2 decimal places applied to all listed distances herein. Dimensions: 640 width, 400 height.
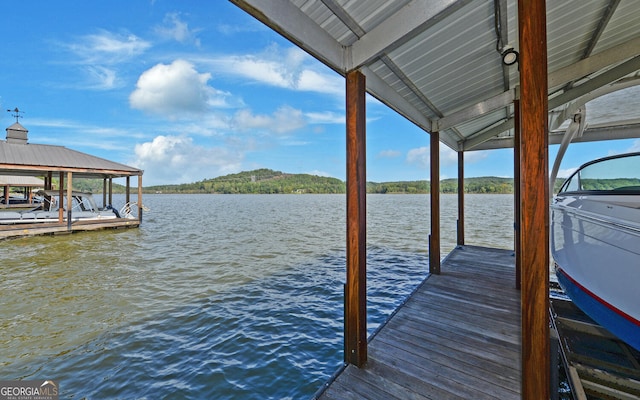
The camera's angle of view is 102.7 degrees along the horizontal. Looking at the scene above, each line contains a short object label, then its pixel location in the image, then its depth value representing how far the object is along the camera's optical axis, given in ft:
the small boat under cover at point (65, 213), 38.99
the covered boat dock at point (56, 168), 35.81
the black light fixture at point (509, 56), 9.04
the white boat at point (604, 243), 6.14
